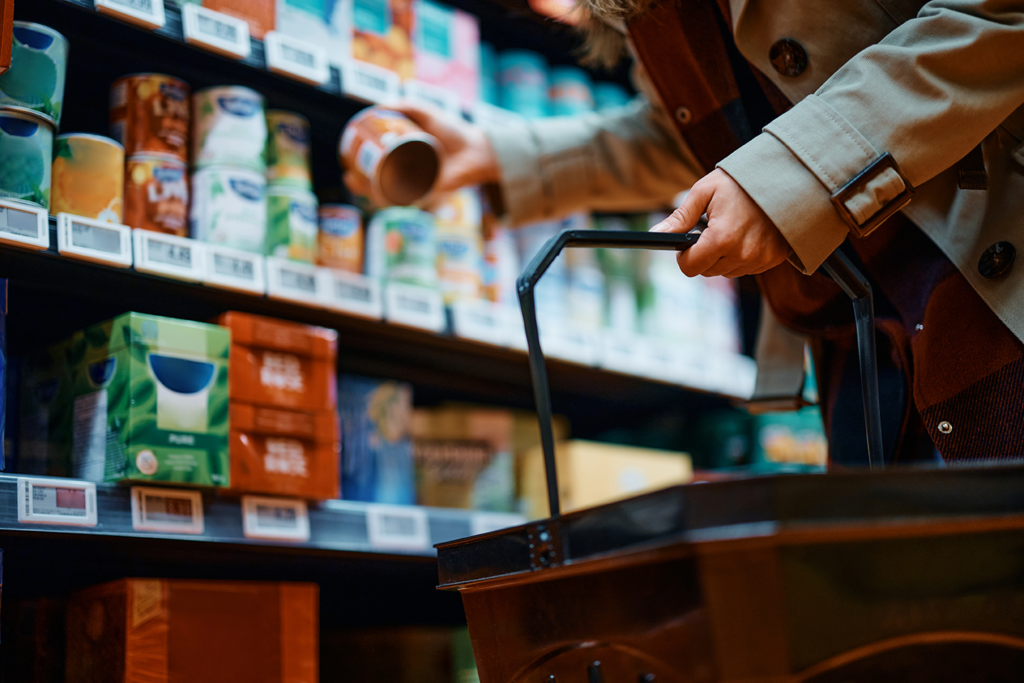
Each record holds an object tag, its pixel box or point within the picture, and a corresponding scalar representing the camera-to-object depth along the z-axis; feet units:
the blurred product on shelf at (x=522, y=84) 6.84
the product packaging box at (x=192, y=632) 3.95
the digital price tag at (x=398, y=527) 5.06
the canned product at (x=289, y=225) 5.05
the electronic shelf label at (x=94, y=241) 4.09
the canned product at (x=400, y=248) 5.57
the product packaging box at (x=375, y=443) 5.36
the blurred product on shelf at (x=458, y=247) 5.92
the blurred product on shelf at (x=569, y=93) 7.14
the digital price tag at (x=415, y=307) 5.39
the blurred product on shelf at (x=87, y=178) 4.28
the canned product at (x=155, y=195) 4.56
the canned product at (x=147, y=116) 4.64
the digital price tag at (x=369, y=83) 5.39
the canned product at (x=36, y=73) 4.07
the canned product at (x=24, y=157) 4.01
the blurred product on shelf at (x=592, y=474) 6.35
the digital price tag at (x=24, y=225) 3.91
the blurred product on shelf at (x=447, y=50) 6.13
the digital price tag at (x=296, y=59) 5.03
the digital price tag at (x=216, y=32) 4.65
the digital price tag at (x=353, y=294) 5.15
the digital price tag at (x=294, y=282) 4.89
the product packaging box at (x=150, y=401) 4.14
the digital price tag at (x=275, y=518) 4.50
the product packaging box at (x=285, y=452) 4.51
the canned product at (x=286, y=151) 5.22
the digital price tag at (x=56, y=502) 3.72
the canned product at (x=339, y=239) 5.34
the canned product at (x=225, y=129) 4.83
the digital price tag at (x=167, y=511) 4.08
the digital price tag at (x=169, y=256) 4.38
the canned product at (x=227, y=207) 4.73
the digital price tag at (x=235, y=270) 4.63
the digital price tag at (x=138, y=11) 4.31
